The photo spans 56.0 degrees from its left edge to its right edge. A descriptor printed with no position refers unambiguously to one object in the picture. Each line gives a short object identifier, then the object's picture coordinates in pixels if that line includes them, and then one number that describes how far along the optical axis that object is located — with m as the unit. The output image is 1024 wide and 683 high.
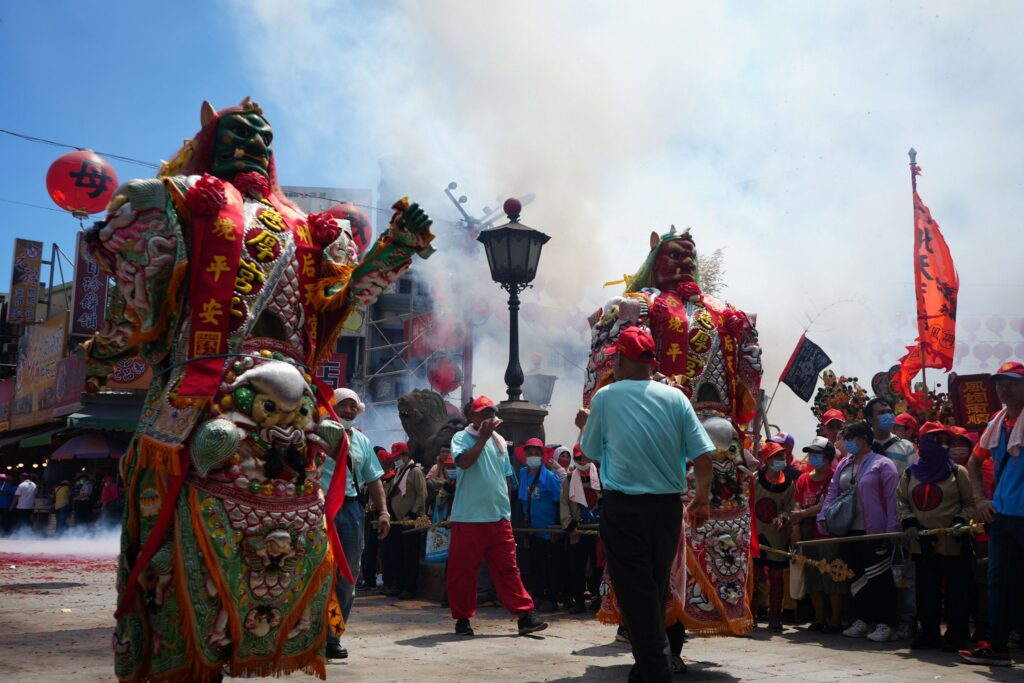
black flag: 13.96
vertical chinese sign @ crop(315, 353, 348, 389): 32.45
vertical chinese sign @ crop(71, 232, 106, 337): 26.27
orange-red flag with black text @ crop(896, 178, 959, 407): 13.89
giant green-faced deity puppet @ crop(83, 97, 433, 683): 3.70
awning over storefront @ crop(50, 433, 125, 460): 26.55
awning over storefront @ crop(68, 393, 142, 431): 26.78
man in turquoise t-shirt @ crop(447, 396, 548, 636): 7.54
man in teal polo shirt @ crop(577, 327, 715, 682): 4.27
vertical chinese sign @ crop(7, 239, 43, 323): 29.44
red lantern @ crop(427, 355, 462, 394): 33.97
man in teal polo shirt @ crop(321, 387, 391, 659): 6.10
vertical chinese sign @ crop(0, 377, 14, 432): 33.81
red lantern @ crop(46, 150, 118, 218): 16.39
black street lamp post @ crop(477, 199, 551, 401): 10.39
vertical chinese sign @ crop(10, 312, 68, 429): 29.80
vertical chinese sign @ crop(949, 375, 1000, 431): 10.02
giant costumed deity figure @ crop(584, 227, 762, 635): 5.75
